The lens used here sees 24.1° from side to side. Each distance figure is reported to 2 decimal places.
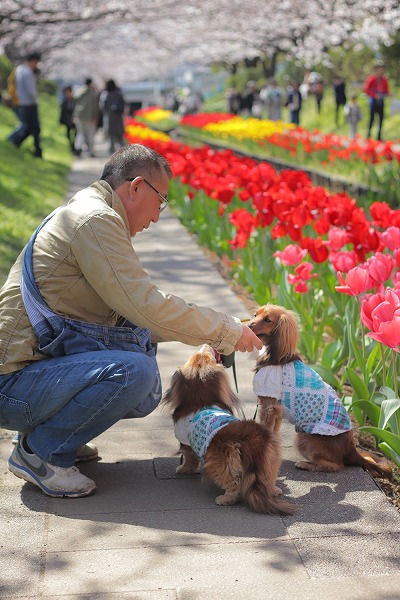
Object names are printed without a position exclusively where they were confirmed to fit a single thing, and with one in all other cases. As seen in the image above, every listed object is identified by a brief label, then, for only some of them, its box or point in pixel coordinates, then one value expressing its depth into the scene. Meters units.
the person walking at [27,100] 17.36
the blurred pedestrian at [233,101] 39.67
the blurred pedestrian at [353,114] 23.25
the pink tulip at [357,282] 3.96
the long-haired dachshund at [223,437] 3.32
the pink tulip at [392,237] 4.64
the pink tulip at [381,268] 3.99
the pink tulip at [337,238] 4.75
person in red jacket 20.64
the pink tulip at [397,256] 4.29
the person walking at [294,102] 29.50
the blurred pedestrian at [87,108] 21.39
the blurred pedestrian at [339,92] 28.09
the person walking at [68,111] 23.70
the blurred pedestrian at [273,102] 29.71
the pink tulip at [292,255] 4.77
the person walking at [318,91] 31.51
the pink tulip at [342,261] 4.44
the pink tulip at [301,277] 4.59
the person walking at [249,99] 36.56
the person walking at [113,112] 21.56
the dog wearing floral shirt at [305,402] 3.71
